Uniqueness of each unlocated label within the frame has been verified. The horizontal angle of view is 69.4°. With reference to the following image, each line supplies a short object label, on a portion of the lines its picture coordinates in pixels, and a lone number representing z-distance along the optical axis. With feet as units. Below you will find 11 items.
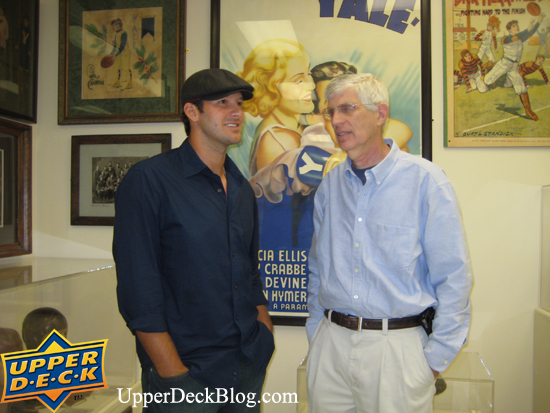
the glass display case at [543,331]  6.54
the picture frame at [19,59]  7.10
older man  4.31
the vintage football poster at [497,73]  6.93
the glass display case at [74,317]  4.90
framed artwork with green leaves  7.63
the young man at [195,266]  3.92
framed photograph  7.73
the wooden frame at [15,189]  7.36
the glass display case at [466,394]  5.52
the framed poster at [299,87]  7.13
